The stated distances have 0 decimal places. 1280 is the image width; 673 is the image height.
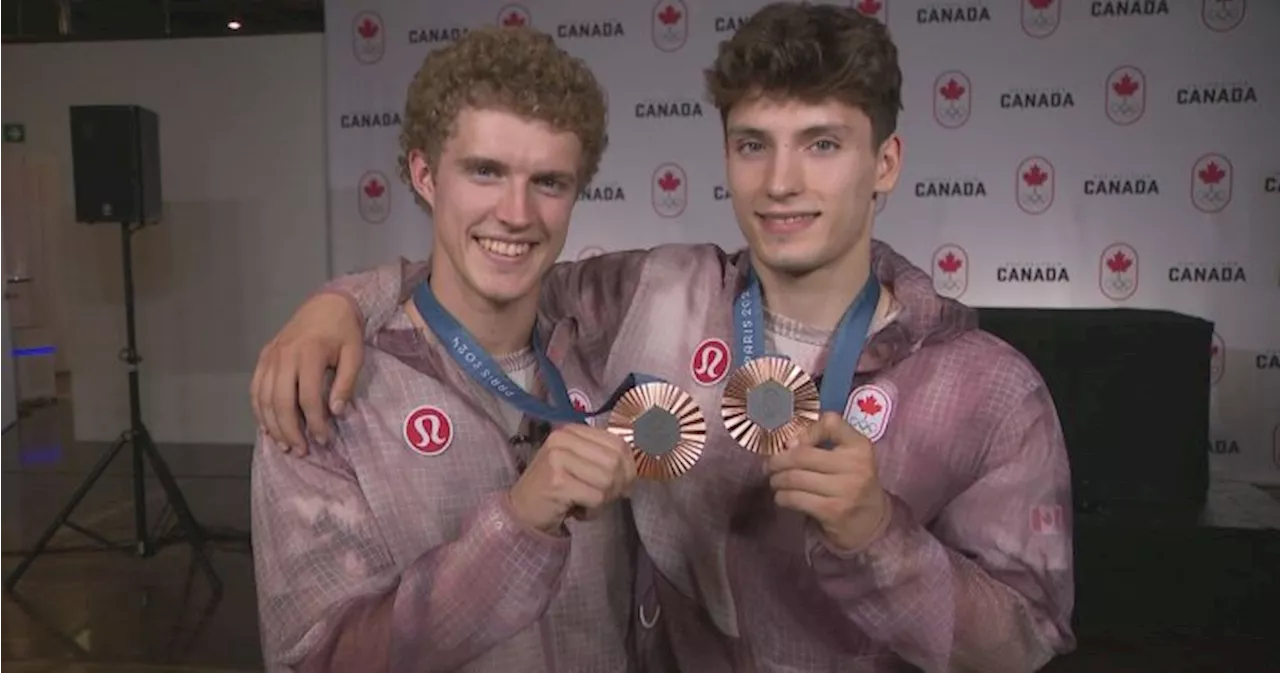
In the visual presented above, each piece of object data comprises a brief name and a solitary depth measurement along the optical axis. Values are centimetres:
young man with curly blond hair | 105
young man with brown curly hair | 109
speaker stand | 402
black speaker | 420
